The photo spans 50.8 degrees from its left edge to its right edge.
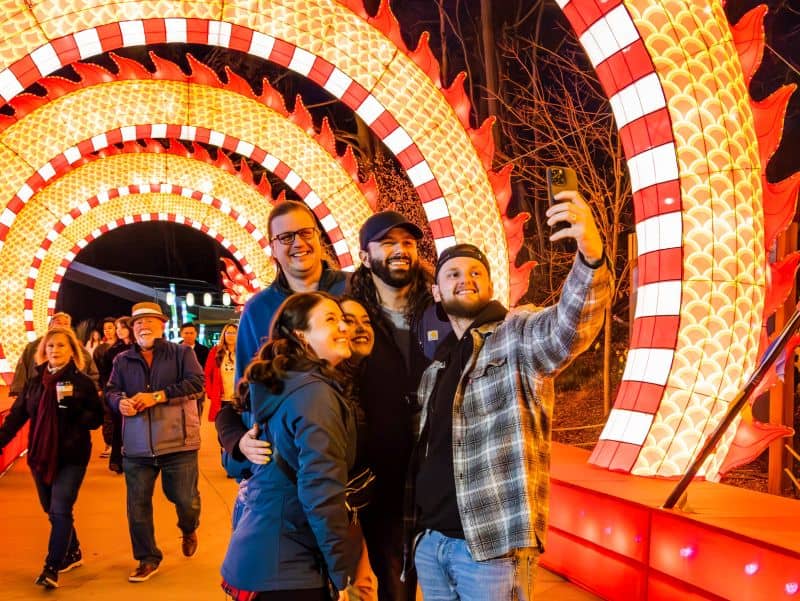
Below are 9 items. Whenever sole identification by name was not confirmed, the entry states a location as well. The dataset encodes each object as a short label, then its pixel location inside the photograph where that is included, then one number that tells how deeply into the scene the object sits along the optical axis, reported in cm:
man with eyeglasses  364
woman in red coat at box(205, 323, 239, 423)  994
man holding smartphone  254
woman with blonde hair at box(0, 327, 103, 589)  552
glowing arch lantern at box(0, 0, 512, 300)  826
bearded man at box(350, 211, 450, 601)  312
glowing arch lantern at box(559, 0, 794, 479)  509
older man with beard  574
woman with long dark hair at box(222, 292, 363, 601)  259
